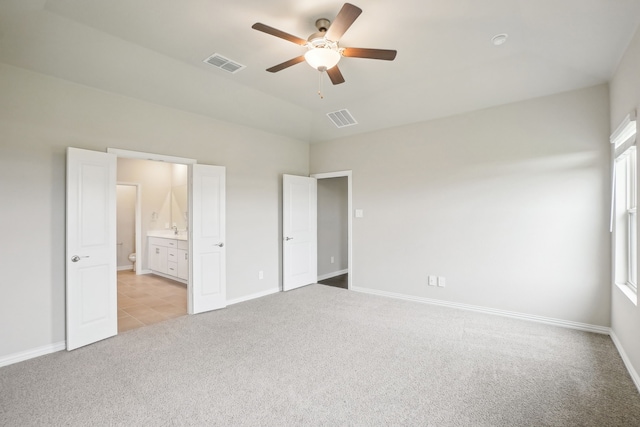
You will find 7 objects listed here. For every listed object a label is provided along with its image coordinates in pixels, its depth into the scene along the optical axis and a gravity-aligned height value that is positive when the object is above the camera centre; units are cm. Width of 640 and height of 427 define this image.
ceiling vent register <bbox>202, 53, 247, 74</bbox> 326 +165
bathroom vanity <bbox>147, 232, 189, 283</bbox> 584 -88
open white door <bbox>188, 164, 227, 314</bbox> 408 -37
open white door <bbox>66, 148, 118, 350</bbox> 304 -37
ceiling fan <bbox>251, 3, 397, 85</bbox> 224 +130
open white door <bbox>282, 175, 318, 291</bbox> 528 -35
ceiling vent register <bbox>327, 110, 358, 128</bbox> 481 +152
